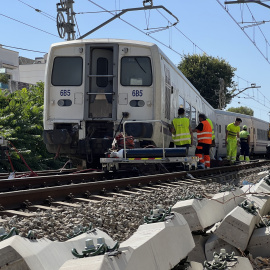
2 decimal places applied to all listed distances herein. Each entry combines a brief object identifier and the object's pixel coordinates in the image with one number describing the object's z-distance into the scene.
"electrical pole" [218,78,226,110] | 50.76
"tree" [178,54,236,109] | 59.81
